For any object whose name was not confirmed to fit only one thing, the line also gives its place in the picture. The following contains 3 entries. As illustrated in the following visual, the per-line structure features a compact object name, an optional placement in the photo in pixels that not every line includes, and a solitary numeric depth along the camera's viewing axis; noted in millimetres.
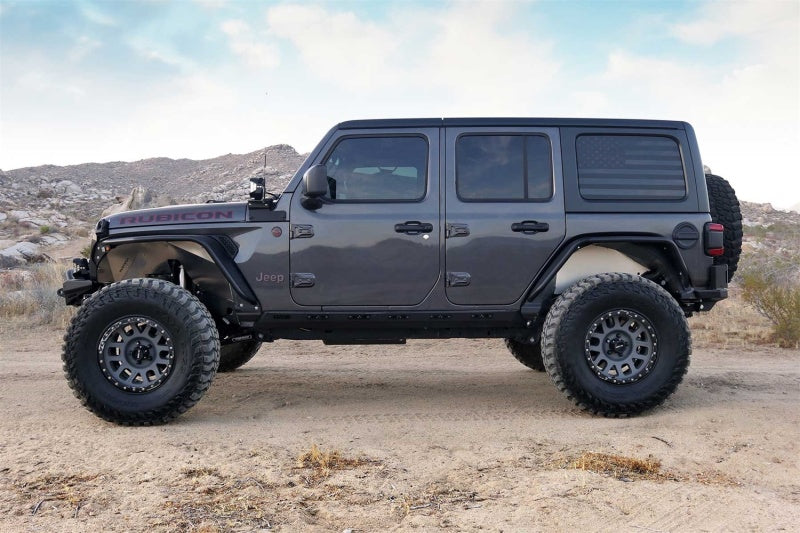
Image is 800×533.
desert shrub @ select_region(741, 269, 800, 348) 9594
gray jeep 5289
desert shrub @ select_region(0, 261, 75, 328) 10898
